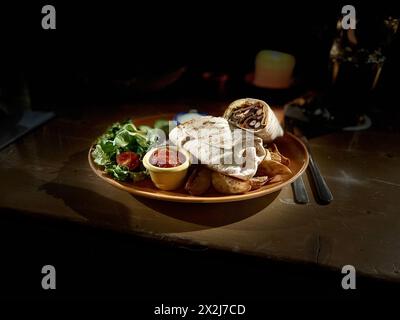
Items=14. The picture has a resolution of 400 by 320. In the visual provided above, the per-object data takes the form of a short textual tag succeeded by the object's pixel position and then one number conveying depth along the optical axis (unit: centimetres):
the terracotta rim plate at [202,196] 39
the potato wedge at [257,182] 42
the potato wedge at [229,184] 40
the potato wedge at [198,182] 40
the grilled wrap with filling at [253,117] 45
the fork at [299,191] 43
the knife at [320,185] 43
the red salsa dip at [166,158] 41
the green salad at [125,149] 43
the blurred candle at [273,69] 74
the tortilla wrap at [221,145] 41
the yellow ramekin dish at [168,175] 40
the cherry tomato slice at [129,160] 43
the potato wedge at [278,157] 46
